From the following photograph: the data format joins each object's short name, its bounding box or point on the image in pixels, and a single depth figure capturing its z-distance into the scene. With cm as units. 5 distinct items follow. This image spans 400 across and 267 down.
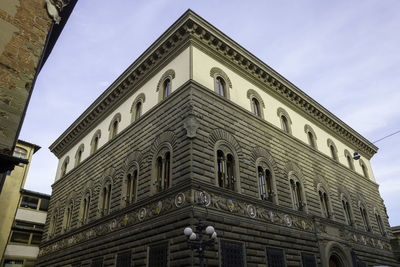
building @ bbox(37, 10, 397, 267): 1162
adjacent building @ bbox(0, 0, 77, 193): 730
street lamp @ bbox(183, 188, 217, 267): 878
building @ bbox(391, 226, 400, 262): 2166
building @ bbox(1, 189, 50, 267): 2328
